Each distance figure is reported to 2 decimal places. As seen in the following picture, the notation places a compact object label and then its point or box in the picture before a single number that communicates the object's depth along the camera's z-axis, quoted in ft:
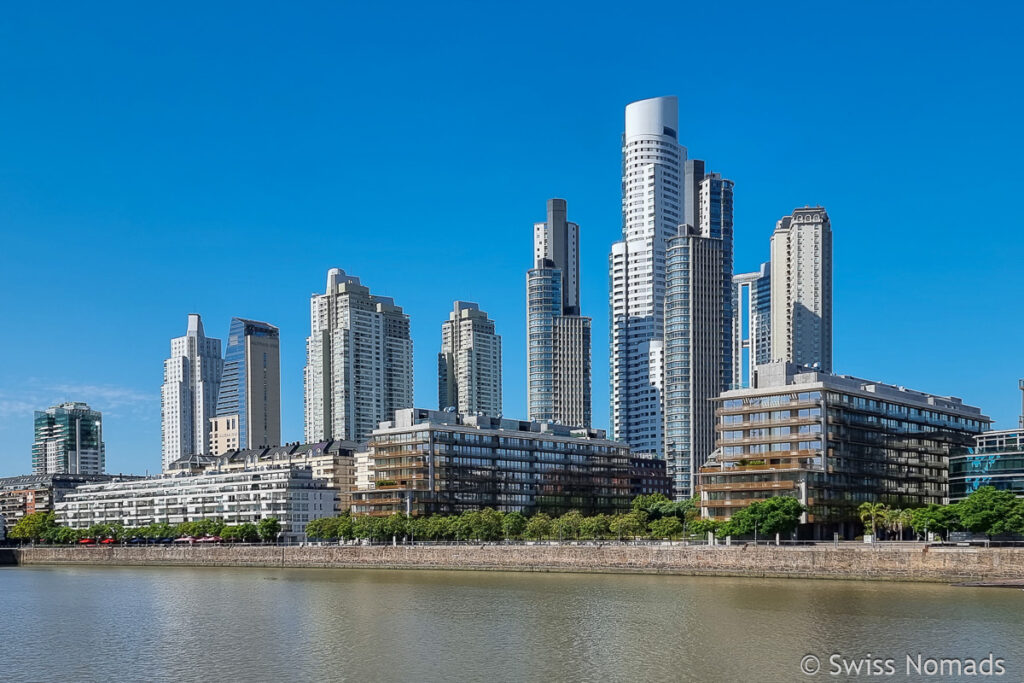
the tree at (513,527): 533.55
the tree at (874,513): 462.19
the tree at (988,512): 380.99
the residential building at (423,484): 644.27
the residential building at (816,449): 471.62
